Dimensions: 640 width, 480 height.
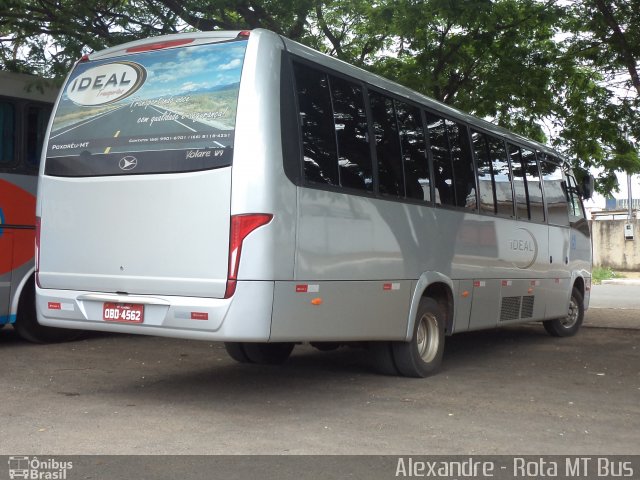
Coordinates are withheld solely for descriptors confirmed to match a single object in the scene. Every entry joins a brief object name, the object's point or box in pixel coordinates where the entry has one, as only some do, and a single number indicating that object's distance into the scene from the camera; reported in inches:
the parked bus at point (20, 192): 415.2
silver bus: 263.4
